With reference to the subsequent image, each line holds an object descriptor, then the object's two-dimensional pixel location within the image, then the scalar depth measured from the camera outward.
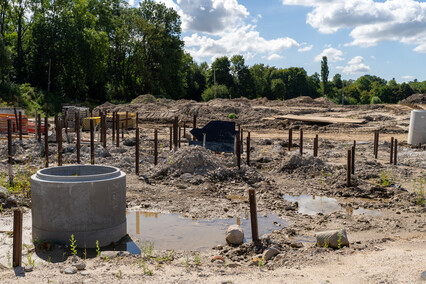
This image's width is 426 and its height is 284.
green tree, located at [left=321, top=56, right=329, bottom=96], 85.88
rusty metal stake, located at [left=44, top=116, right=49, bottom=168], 13.07
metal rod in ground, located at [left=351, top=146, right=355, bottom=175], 13.08
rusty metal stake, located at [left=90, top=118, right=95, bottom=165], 14.23
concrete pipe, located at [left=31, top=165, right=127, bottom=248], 7.09
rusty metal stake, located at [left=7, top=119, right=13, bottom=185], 11.28
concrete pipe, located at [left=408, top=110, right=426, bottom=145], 20.16
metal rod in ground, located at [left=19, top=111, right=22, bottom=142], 18.54
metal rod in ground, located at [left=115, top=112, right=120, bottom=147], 18.54
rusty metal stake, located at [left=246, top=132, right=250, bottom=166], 14.65
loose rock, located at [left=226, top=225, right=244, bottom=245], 7.94
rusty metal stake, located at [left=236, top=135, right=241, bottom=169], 13.51
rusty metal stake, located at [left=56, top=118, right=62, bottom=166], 12.59
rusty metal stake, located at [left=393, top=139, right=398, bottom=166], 15.82
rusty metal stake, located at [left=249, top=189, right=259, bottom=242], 7.53
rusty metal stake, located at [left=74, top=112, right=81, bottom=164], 14.20
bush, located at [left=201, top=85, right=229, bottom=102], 62.01
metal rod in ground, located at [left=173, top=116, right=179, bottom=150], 16.64
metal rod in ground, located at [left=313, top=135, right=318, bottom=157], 15.72
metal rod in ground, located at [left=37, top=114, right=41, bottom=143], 17.45
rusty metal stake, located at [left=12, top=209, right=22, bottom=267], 6.14
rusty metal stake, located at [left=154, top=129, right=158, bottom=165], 14.87
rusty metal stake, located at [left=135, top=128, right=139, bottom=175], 13.55
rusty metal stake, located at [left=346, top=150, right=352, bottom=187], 11.93
